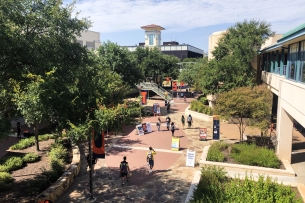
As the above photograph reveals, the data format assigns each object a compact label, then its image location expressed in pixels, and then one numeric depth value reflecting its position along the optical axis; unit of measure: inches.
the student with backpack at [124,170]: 479.5
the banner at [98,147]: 463.3
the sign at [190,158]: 567.7
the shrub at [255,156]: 523.8
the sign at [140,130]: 854.6
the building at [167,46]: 2906.0
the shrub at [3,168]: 495.2
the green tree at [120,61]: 1120.8
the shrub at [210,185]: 324.1
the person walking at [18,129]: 773.0
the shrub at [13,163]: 513.6
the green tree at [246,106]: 609.3
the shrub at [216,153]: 555.2
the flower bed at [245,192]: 302.7
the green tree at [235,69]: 992.2
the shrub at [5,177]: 447.9
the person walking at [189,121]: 944.9
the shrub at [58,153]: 550.5
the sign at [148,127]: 890.7
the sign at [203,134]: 785.4
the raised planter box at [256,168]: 499.8
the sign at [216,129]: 786.2
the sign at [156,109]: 1151.9
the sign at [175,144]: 682.8
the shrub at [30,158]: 553.3
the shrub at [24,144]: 644.7
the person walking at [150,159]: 536.1
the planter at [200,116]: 1072.2
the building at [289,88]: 442.9
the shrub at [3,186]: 429.7
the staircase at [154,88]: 1703.6
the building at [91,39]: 2480.4
